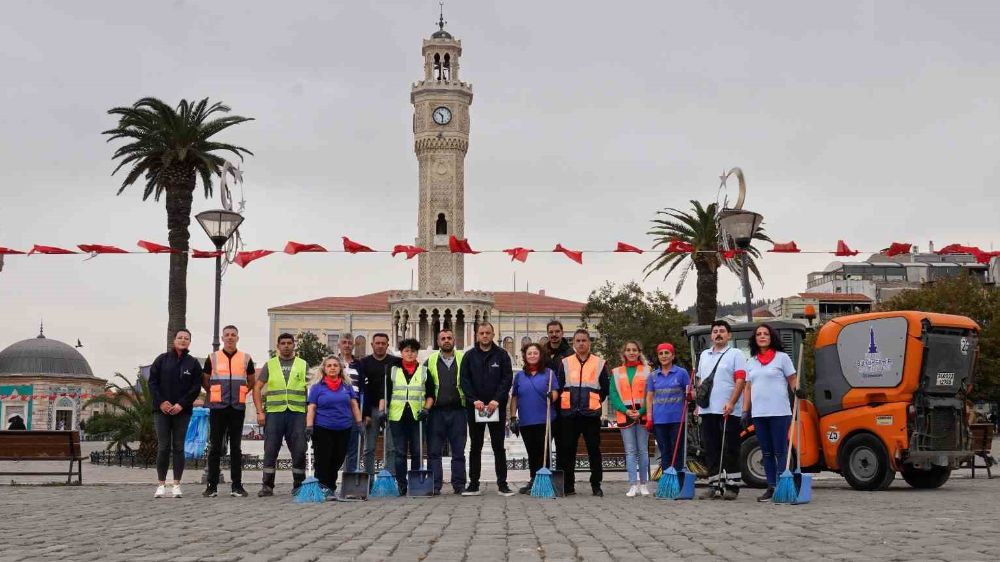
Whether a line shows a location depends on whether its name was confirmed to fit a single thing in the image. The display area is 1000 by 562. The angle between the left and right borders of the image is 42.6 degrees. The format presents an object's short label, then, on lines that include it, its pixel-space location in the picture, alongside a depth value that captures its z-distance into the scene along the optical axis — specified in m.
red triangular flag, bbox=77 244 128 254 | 22.45
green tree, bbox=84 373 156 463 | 27.83
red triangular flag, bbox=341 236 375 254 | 23.36
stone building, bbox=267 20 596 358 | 87.56
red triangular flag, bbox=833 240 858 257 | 23.39
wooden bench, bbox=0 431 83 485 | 18.39
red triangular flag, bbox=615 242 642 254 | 23.64
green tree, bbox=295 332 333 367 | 95.30
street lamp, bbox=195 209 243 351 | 18.17
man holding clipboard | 14.28
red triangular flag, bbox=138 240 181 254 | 22.38
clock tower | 87.44
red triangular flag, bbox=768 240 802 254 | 23.40
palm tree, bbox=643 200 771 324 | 42.78
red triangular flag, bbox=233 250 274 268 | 22.94
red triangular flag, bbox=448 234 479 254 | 24.48
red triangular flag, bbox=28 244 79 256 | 22.59
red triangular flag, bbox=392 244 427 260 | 24.81
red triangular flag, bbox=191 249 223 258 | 20.88
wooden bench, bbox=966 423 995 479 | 20.45
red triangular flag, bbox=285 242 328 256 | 22.88
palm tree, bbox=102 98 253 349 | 37.16
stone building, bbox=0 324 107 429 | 96.88
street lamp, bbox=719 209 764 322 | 18.19
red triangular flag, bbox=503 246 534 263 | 25.30
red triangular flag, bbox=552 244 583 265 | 25.17
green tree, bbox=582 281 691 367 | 63.66
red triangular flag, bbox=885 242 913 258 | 22.66
